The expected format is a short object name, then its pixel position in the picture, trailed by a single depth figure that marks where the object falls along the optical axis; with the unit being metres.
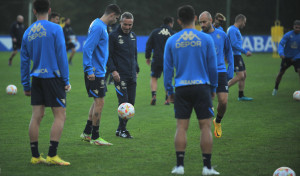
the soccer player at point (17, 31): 45.19
